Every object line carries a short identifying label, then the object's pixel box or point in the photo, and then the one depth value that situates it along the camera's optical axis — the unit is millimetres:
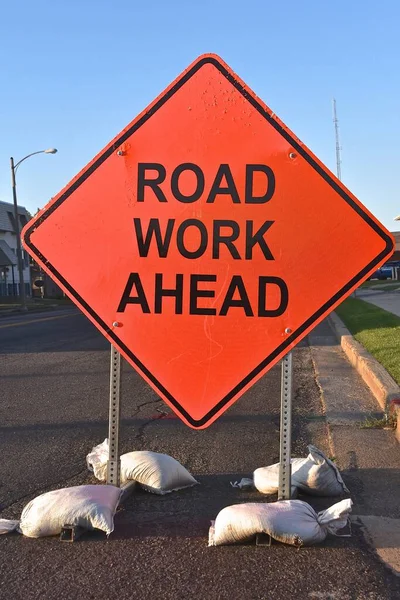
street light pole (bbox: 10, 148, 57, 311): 38562
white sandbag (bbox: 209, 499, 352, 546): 3873
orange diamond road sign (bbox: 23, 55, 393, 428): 4156
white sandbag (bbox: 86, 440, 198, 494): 4816
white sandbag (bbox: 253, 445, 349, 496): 4664
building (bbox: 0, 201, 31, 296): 57469
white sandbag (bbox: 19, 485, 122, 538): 4035
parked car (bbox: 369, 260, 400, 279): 72125
